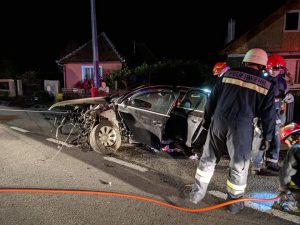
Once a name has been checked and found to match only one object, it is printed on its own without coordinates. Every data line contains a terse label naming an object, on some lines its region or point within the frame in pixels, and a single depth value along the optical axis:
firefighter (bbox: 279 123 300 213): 2.41
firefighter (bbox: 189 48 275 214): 2.46
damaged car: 3.82
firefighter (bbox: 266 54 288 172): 3.52
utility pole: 8.23
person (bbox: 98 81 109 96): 8.53
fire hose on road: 2.60
